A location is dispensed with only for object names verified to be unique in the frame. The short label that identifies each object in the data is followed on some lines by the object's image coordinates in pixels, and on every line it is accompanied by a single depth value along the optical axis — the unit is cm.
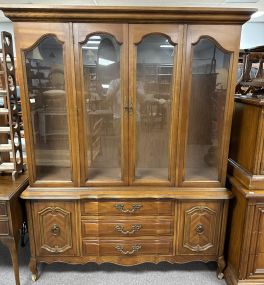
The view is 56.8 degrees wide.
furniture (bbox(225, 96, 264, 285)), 148
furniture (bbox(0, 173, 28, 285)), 156
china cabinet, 145
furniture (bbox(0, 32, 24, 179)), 160
